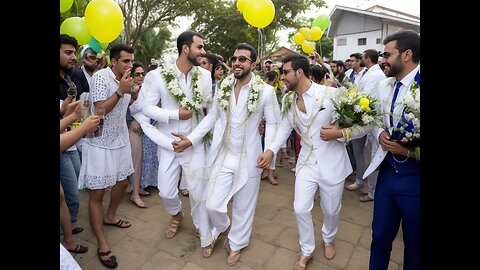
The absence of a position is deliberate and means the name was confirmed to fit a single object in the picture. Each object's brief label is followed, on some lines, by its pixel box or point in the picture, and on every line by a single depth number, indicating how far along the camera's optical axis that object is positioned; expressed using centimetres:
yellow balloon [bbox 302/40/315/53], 789
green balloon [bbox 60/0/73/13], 454
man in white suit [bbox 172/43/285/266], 342
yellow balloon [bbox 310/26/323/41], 761
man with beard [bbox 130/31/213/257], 365
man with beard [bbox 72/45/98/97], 443
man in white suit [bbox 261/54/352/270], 325
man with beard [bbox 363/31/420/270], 252
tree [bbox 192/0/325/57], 2309
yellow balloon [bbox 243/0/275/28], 523
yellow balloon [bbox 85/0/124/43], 402
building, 1997
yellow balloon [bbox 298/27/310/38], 790
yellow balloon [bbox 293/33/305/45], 825
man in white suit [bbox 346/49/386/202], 505
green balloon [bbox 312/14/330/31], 783
